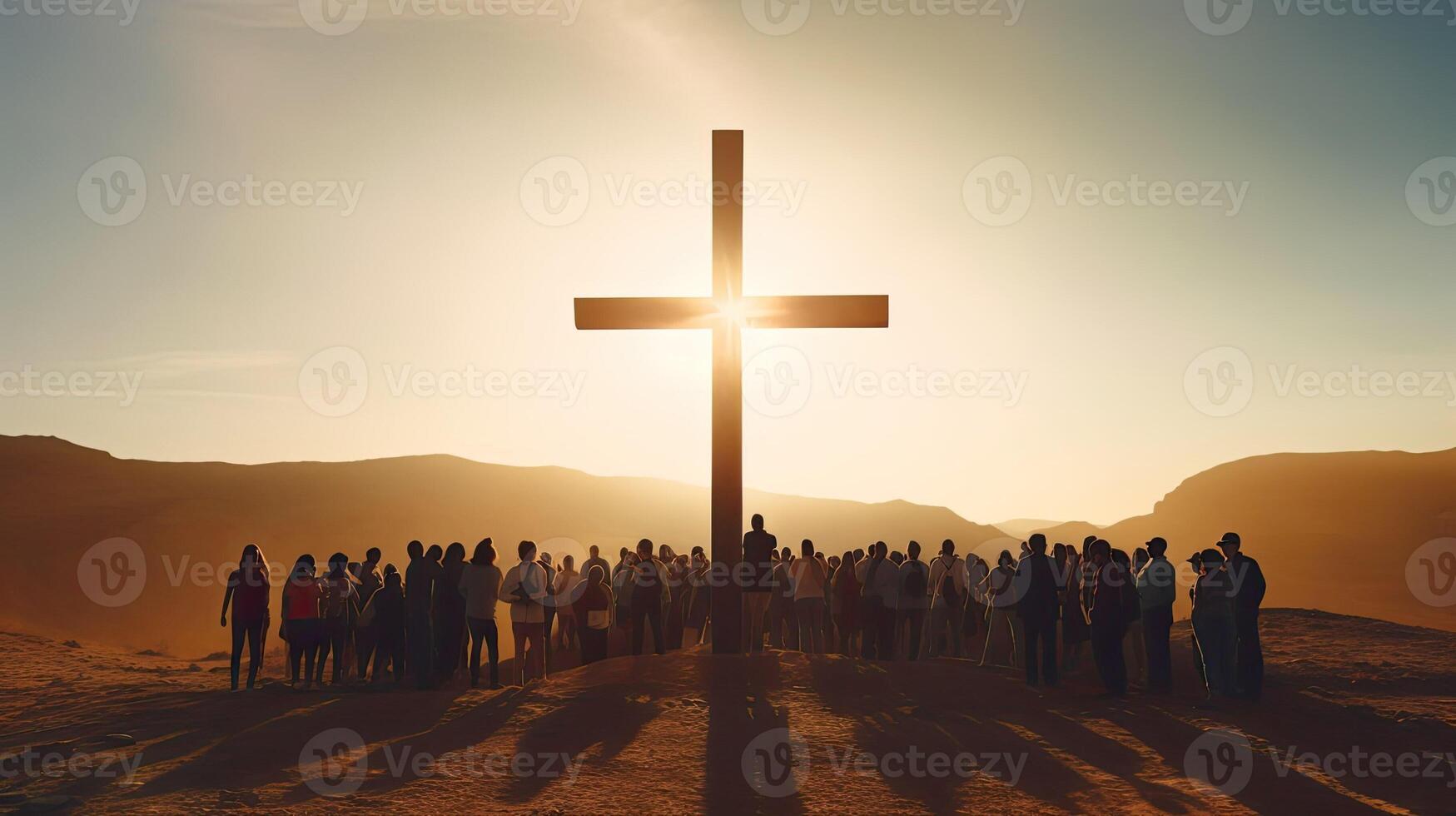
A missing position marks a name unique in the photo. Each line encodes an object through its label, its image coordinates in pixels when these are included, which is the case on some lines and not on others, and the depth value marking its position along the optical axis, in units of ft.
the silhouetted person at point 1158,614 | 36.76
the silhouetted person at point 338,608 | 39.45
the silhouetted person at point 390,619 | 39.14
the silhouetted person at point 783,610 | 49.32
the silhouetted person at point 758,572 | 39.96
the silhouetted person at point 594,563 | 43.75
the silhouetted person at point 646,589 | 42.70
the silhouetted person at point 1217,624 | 34.76
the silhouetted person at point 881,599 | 44.91
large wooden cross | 39.04
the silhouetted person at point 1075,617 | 41.68
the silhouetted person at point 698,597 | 51.31
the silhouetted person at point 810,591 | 46.55
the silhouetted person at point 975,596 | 47.70
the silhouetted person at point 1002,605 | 41.81
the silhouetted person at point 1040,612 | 37.35
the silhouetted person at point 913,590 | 44.98
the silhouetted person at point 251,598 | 37.40
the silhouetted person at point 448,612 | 38.32
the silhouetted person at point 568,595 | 44.04
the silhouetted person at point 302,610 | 37.50
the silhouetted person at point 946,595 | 48.21
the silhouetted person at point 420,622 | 38.04
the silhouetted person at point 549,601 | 38.88
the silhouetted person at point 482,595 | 37.65
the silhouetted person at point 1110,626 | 35.63
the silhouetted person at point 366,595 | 40.09
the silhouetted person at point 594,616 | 41.37
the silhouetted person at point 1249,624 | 34.17
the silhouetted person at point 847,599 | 46.55
